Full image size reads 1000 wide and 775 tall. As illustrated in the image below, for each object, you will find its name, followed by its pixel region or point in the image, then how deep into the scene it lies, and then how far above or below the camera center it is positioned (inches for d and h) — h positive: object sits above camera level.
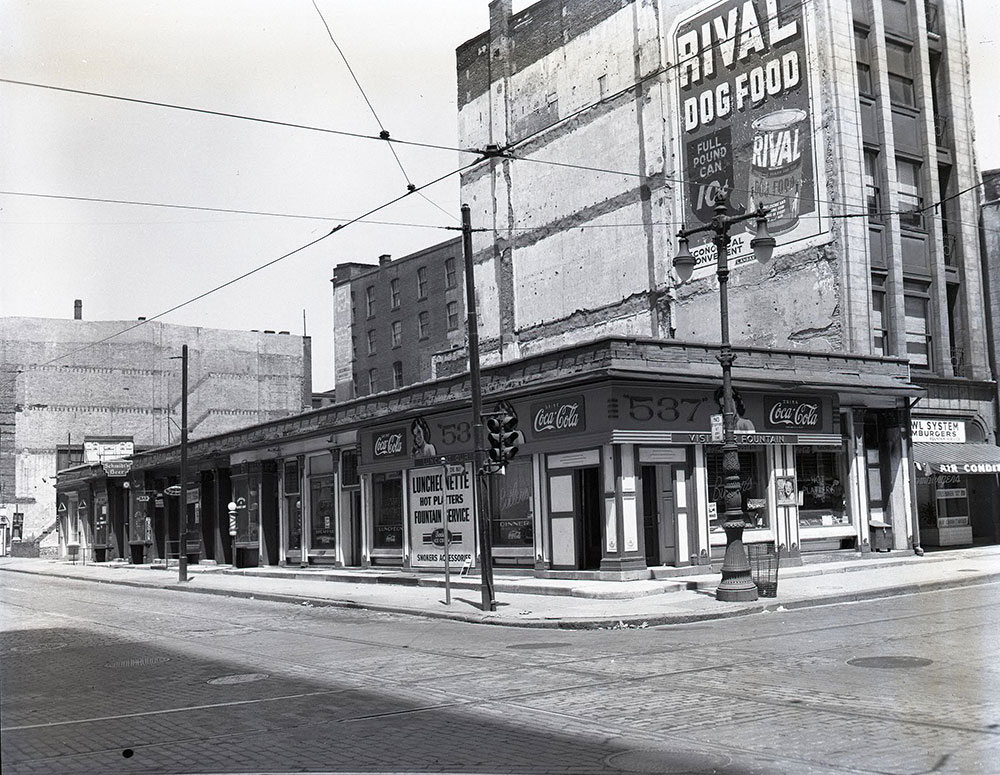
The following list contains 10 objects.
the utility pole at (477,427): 795.4 +48.2
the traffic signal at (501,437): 786.2 +38.7
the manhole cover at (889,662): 448.1 -78.1
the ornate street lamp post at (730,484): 762.2 -1.6
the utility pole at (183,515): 1349.7 -15.6
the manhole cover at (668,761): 286.2 -75.0
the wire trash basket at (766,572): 788.0 -66.7
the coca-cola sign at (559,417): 983.6 +66.3
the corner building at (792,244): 1075.3 +300.6
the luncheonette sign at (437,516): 1152.9 -25.7
